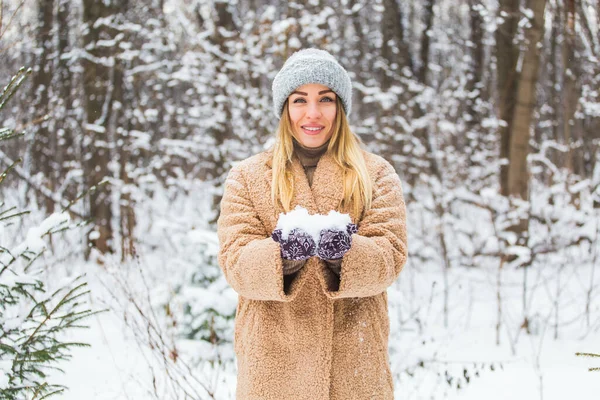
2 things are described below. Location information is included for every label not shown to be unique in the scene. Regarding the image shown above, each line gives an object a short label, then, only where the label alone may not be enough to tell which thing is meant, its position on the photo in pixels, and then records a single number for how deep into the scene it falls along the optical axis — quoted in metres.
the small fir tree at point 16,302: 2.23
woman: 1.65
